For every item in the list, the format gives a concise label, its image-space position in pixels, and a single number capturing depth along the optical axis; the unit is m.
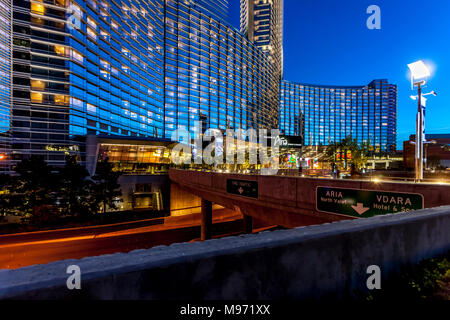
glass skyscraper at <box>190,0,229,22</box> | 107.86
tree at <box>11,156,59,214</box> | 27.27
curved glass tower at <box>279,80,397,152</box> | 174.00
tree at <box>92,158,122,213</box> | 31.62
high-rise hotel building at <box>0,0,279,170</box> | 40.56
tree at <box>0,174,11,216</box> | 26.42
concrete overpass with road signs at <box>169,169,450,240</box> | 9.05
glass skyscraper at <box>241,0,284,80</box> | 135.75
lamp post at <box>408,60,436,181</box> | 14.90
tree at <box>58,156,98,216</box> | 29.91
